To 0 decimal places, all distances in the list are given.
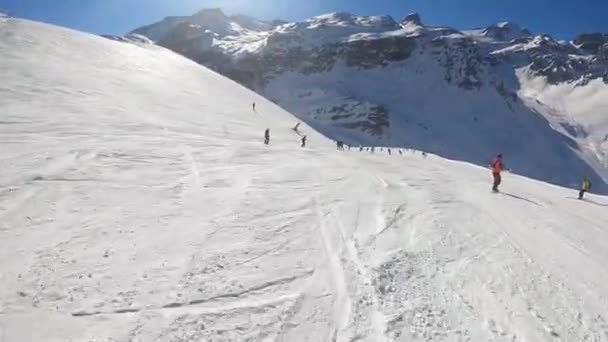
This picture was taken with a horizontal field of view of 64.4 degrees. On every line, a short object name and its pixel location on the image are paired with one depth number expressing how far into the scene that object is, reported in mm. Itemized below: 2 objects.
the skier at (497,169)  16672
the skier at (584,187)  19062
